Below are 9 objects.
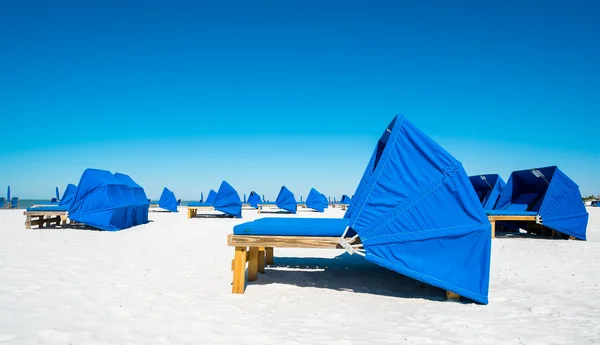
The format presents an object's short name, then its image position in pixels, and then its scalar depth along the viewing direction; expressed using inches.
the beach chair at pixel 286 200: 996.6
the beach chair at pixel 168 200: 1007.0
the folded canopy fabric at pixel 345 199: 1652.3
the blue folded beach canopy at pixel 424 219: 179.0
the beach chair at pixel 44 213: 464.8
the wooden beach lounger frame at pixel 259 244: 185.5
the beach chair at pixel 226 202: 763.4
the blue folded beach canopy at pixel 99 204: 461.1
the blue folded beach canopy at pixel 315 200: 1144.6
